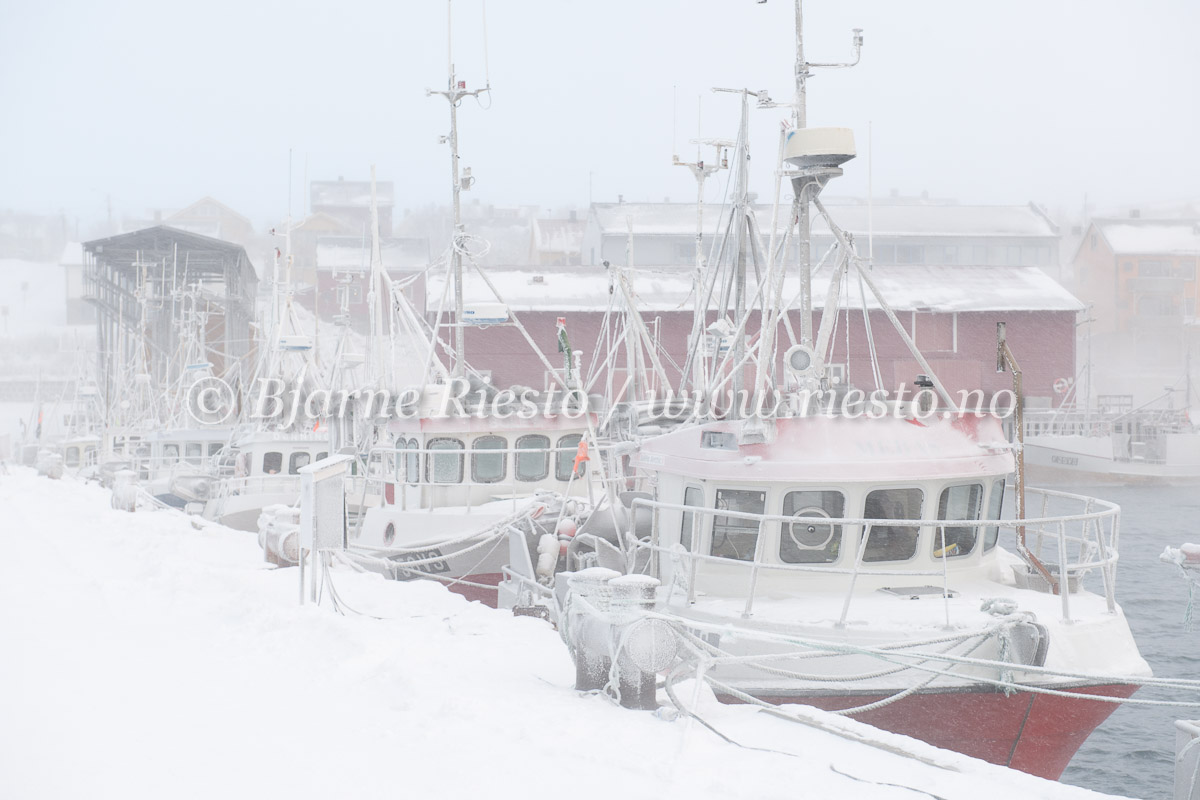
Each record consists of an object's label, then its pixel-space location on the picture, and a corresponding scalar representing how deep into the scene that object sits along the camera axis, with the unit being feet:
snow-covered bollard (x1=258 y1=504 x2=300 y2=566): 54.70
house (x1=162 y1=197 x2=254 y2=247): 329.93
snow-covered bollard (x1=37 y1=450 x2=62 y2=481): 126.72
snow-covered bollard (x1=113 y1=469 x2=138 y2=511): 83.96
